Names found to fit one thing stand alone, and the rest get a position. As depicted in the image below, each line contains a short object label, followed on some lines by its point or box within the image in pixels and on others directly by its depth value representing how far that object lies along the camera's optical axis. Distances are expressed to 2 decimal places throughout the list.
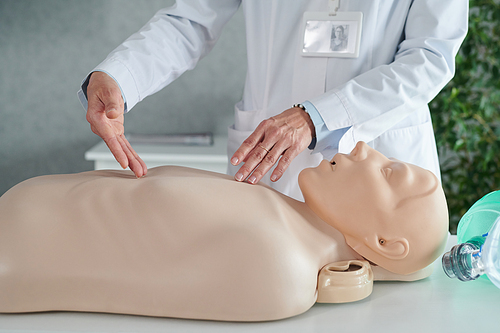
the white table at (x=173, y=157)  1.89
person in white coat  0.87
